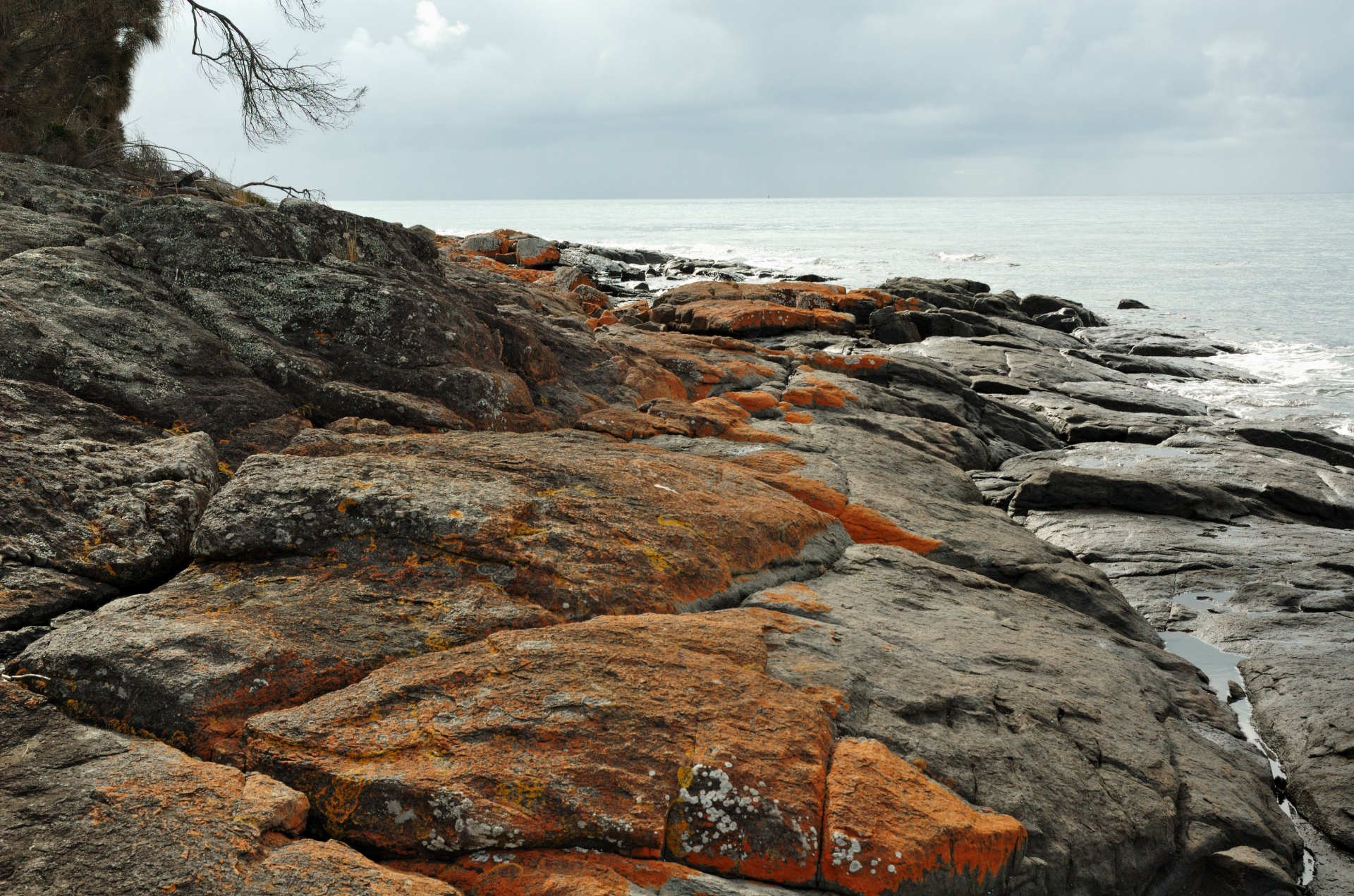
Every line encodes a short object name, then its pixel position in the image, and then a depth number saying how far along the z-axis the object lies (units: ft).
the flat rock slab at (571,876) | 9.57
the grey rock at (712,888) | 9.96
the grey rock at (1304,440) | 46.42
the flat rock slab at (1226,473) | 34.88
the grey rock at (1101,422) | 47.06
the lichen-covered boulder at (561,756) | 10.14
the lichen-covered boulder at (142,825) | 8.42
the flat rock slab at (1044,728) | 13.25
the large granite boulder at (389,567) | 11.26
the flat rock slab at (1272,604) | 18.97
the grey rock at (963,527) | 23.06
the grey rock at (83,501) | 12.86
